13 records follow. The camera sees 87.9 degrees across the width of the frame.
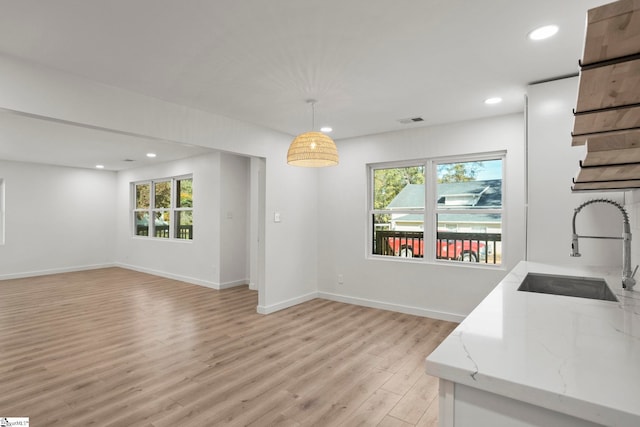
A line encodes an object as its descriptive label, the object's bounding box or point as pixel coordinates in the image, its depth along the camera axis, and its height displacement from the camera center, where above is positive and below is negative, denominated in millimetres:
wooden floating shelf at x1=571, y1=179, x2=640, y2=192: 1700 +157
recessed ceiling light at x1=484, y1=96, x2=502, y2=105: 3420 +1186
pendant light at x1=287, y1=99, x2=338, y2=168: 3078 +602
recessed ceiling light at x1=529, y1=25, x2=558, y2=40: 2178 +1218
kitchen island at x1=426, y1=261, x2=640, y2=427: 759 -412
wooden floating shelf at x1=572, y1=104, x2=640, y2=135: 829 +251
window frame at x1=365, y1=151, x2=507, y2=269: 4051 +54
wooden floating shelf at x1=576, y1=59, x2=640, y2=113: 675 +281
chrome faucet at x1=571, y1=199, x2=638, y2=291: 1796 -271
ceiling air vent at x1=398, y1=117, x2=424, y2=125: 4118 +1181
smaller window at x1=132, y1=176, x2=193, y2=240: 7188 +112
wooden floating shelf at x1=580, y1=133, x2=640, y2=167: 945 +196
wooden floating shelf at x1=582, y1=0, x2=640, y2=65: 545 +323
